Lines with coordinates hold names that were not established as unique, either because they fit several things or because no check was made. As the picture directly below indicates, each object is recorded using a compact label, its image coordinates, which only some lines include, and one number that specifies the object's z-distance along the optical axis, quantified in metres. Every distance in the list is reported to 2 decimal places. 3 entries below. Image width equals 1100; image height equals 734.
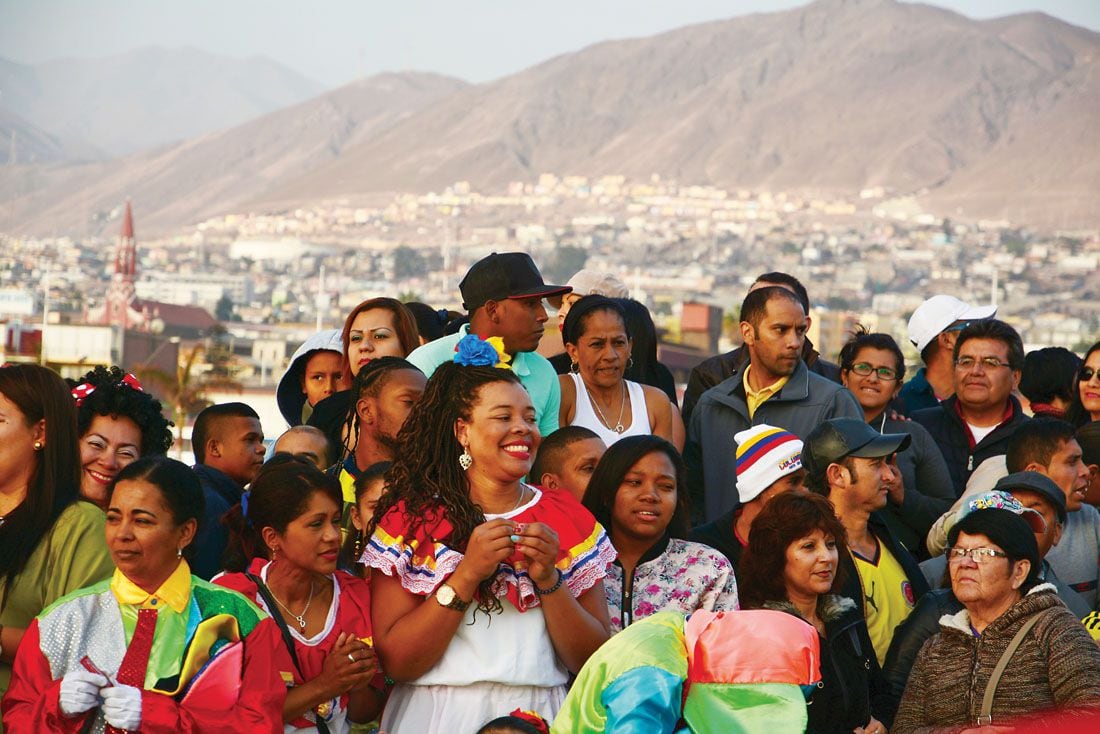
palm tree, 61.50
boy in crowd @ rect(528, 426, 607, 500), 5.77
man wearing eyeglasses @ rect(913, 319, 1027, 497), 7.18
